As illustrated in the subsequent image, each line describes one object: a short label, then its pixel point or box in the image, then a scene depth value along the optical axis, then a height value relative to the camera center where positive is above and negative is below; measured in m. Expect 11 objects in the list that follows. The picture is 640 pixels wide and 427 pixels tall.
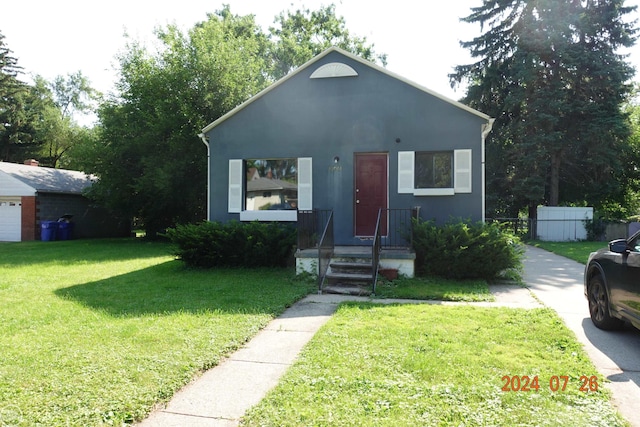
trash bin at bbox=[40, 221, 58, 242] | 18.41 -0.81
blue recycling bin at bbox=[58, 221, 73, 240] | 18.98 -0.81
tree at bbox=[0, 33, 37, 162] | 31.88 +7.58
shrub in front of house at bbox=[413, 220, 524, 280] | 8.11 -0.72
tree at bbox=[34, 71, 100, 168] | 34.75 +9.01
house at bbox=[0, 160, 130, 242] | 18.78 +0.35
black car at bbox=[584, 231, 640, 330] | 4.30 -0.80
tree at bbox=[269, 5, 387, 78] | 28.33 +12.49
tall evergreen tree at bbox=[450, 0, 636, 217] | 19.67 +5.61
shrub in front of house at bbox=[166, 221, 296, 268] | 9.41 -0.69
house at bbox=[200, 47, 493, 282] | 9.48 +1.54
